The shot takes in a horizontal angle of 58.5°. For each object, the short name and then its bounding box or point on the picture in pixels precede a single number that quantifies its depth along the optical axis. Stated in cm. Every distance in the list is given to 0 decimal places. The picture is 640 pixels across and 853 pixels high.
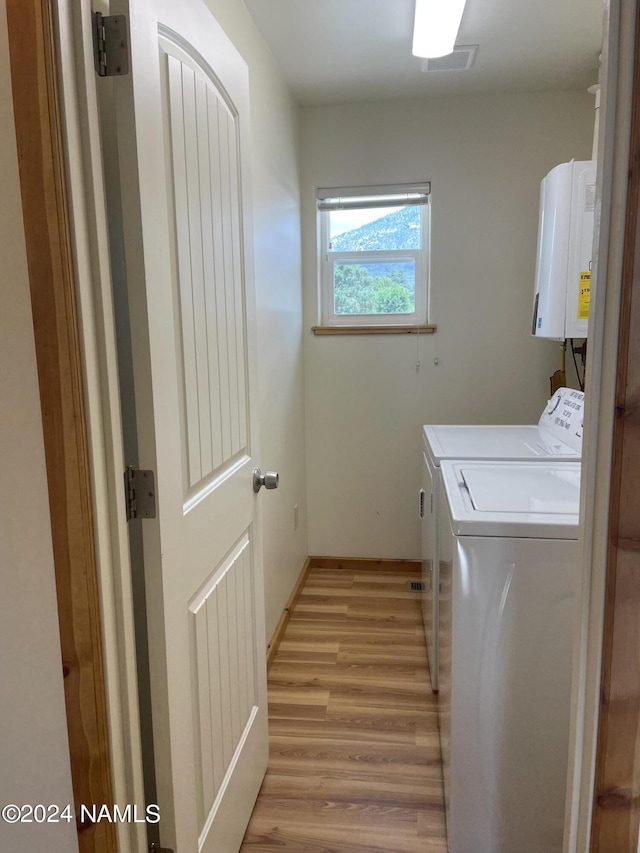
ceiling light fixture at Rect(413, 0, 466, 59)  190
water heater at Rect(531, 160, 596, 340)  225
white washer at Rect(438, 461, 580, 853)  138
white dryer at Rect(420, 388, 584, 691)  211
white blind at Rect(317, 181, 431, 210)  295
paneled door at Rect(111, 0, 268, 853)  96
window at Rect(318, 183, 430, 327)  301
